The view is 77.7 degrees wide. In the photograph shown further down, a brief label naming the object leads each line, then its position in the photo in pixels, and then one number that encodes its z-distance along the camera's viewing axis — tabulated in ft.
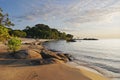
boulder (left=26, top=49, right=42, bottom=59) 38.94
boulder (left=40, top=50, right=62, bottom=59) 36.46
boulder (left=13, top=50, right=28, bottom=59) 37.46
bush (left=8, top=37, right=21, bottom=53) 41.06
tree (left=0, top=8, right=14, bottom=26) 28.18
